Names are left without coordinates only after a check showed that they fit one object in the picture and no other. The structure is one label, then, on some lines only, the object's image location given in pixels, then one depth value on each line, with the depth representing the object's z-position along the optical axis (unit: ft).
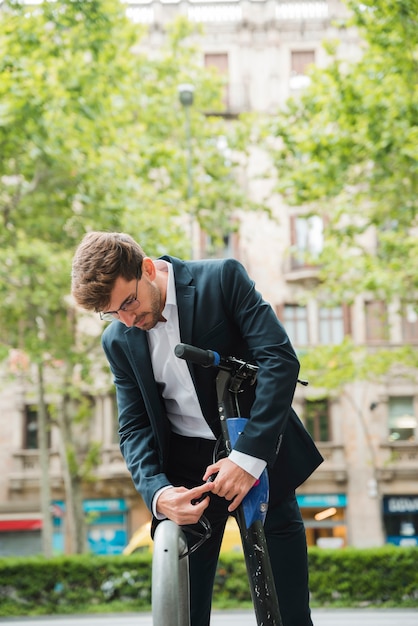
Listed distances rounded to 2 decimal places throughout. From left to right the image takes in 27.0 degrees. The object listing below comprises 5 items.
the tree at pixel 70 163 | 40.06
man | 8.36
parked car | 49.75
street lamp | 56.03
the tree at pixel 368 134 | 36.24
